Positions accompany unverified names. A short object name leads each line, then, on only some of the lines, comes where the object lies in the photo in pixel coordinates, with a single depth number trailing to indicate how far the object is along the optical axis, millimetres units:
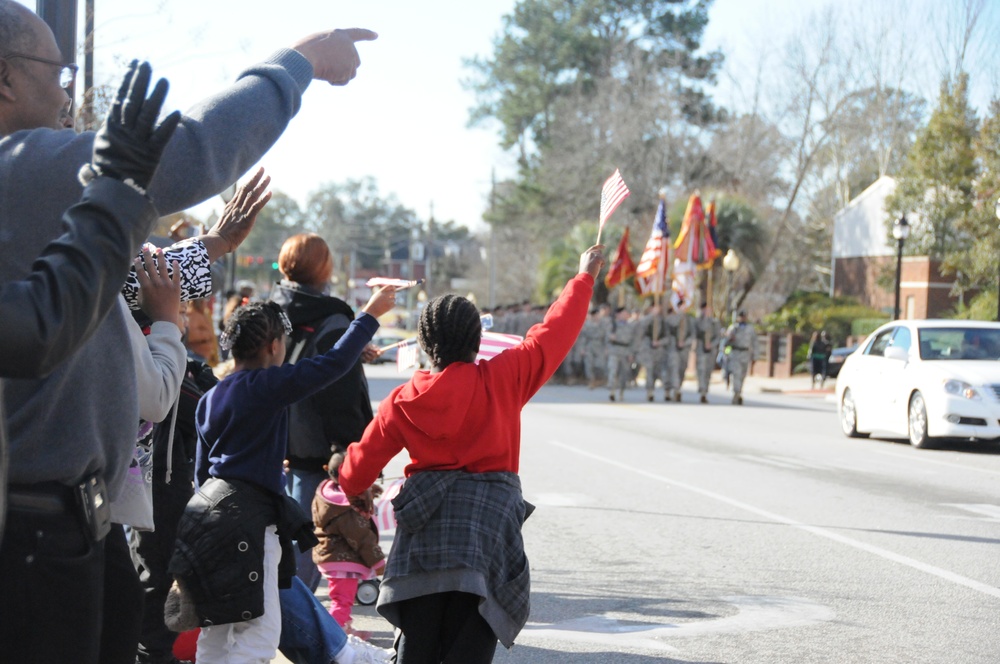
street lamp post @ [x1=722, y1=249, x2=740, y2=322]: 33375
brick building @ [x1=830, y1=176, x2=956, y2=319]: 46844
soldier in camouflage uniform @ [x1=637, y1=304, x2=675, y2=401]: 27828
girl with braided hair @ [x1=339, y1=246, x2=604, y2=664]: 4133
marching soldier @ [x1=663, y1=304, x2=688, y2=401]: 26969
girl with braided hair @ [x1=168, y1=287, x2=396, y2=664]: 4477
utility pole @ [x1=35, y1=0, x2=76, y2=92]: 5102
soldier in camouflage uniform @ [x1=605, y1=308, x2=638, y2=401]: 26641
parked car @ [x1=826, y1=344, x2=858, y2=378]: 35594
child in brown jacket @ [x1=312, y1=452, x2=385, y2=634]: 6102
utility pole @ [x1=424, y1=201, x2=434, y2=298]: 109781
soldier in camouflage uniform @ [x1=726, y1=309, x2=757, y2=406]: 25859
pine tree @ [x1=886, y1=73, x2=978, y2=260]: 35000
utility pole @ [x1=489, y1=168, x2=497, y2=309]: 56094
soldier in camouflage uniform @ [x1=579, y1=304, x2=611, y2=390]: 31875
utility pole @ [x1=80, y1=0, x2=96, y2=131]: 10094
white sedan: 14742
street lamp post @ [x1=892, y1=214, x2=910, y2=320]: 28078
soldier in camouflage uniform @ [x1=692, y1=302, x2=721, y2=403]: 27016
